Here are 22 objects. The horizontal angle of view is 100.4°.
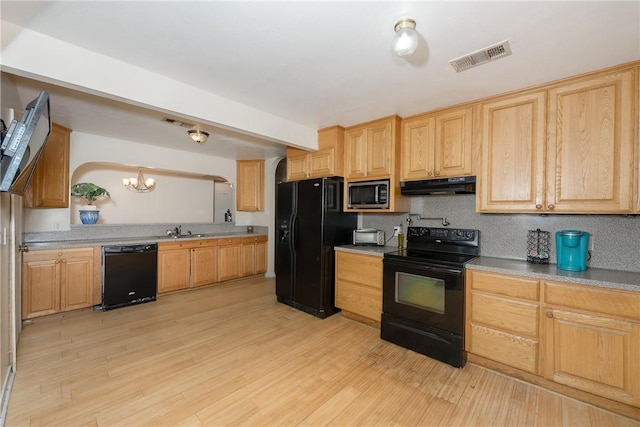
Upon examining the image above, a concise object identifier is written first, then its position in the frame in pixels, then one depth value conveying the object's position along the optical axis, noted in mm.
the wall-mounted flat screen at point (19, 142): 1484
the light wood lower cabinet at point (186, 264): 4070
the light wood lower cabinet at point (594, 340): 1693
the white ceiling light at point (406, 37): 1458
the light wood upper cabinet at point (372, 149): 2943
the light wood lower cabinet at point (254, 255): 5113
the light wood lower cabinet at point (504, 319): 2025
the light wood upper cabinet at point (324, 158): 3334
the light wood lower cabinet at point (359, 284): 2955
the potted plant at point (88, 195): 3920
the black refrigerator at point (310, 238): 3285
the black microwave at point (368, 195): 2980
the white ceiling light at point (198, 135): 3225
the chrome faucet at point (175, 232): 4612
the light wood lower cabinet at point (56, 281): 3023
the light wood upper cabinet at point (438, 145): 2568
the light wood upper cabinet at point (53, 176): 3139
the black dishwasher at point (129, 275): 3480
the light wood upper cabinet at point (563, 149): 1891
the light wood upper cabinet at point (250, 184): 5336
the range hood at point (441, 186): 2547
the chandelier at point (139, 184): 4900
